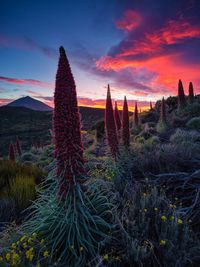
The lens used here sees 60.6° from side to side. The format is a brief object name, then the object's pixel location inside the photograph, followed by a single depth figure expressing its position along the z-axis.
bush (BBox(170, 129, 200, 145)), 7.07
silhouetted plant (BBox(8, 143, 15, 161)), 9.39
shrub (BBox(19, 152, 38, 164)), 14.63
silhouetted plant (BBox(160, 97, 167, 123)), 13.64
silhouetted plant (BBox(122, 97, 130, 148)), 5.75
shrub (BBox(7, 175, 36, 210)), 3.81
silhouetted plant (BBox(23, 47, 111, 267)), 2.21
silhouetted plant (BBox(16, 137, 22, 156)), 13.36
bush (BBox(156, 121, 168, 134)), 12.32
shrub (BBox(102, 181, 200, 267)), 1.90
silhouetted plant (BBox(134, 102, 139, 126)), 17.62
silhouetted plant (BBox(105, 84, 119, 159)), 5.03
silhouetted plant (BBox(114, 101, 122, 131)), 7.53
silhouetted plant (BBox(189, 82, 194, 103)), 18.72
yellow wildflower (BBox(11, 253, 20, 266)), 1.67
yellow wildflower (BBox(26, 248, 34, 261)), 1.72
